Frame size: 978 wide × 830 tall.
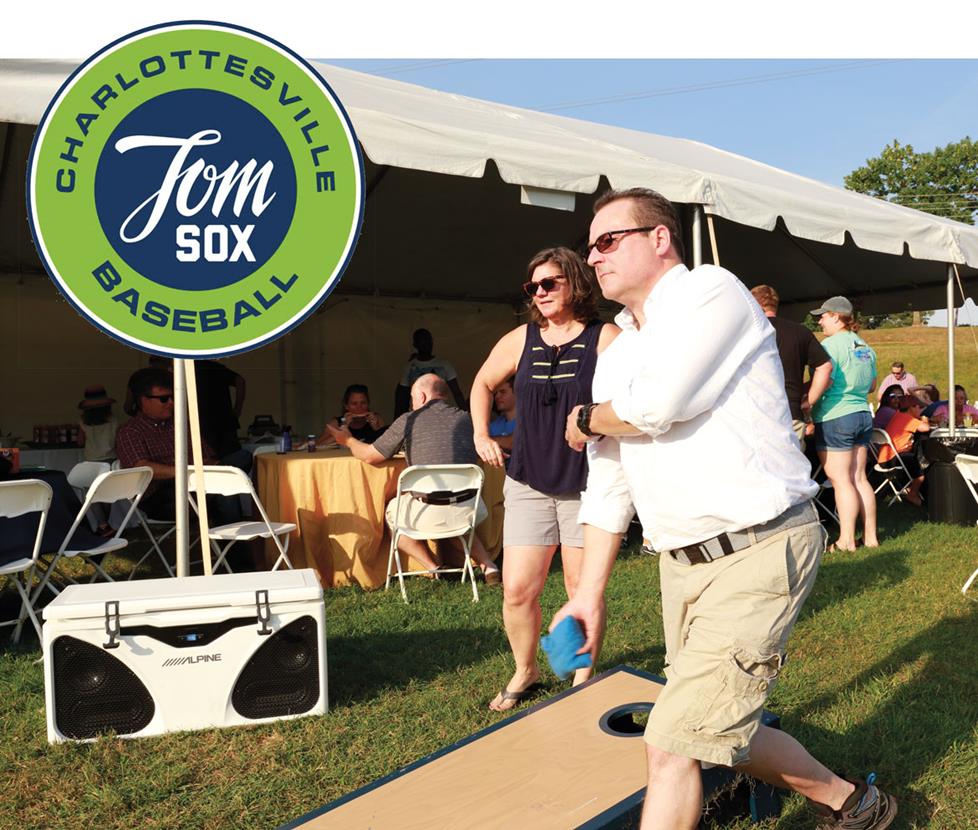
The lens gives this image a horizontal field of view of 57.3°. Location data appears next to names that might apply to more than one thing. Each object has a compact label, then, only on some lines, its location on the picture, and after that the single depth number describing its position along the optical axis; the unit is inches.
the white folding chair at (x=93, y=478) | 203.2
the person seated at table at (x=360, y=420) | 260.8
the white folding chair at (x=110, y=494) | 161.5
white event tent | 195.0
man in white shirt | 65.1
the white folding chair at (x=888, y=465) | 292.5
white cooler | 114.9
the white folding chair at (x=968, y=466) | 191.2
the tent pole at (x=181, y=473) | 129.3
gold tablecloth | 198.8
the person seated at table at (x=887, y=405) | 318.5
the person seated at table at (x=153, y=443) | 208.5
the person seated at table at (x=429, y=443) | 192.7
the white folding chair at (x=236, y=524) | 179.8
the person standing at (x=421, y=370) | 313.4
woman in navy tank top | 119.1
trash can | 269.9
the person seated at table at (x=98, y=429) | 286.0
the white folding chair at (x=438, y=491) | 187.6
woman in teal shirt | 237.1
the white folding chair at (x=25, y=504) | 148.6
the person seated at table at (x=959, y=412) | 358.0
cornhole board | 82.4
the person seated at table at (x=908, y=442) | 302.7
